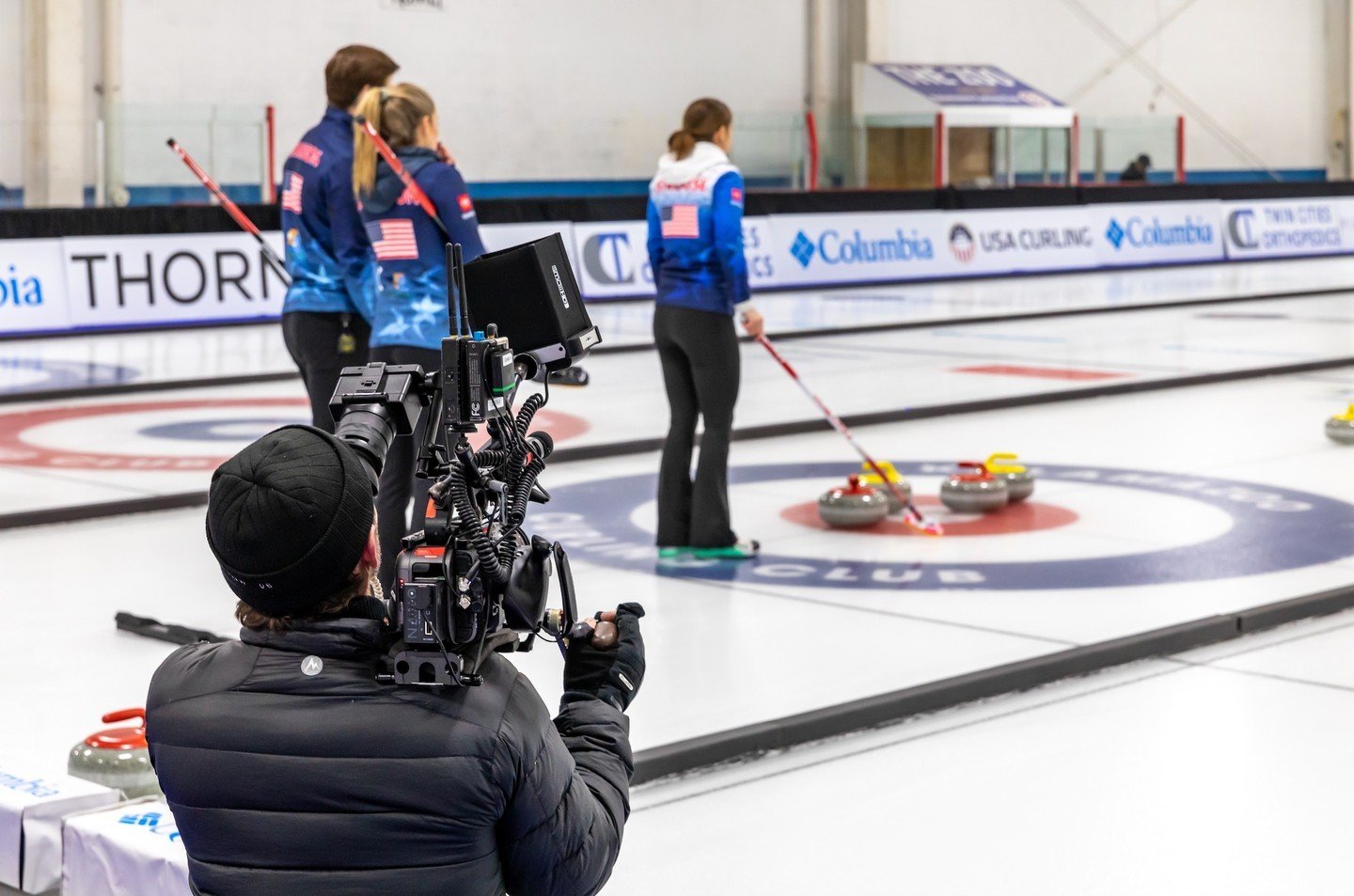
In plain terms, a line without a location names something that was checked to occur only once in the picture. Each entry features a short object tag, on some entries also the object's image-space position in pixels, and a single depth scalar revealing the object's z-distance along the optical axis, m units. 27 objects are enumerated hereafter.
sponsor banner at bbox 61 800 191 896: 3.46
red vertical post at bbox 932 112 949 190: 27.45
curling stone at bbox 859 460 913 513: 7.86
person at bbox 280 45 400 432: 6.06
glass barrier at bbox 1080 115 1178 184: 28.55
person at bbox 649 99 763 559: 6.75
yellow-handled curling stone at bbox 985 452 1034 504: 8.29
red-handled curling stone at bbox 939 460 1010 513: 7.99
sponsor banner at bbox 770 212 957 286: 21.23
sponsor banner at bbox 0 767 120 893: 3.74
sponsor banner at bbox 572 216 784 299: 19.50
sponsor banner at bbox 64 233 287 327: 16.31
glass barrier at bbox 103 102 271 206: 18.78
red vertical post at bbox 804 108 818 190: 25.27
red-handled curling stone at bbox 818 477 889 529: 7.69
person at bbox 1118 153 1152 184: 28.17
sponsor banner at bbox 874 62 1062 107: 27.86
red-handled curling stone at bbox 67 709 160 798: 4.06
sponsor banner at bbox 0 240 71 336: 15.80
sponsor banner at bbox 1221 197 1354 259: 25.72
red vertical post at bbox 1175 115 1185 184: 30.12
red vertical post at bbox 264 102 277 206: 20.62
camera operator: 2.16
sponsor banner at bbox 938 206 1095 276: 22.77
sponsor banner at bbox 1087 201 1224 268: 24.19
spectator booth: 27.56
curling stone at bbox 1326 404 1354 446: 9.92
